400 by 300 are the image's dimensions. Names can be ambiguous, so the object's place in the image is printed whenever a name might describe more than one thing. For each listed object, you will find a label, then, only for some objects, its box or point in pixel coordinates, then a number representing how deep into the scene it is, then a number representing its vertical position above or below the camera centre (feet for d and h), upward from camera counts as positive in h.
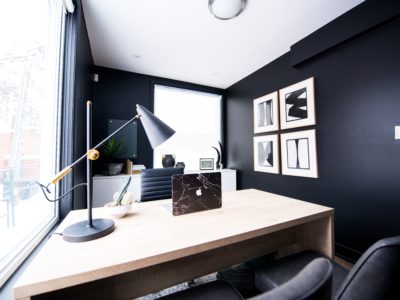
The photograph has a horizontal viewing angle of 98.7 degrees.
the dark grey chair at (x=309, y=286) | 1.15 -0.95
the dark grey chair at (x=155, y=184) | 6.00 -1.06
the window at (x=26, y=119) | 2.66 +0.75
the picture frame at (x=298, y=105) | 7.15 +2.08
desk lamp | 2.57 -0.27
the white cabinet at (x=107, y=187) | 7.97 -1.49
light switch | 4.97 +0.49
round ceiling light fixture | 5.35 +4.69
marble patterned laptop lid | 3.55 -0.84
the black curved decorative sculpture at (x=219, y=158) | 12.41 -0.37
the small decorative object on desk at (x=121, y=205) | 3.41 -1.00
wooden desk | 1.98 -1.31
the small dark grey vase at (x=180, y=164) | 10.61 -0.63
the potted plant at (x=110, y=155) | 8.66 +0.02
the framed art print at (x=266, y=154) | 8.70 -0.11
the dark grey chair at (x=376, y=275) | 1.78 -1.33
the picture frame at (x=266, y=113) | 8.67 +2.11
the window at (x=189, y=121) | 11.24 +2.29
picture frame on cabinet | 11.85 -0.71
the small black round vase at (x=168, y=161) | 9.99 -0.39
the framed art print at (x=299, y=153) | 7.14 -0.09
